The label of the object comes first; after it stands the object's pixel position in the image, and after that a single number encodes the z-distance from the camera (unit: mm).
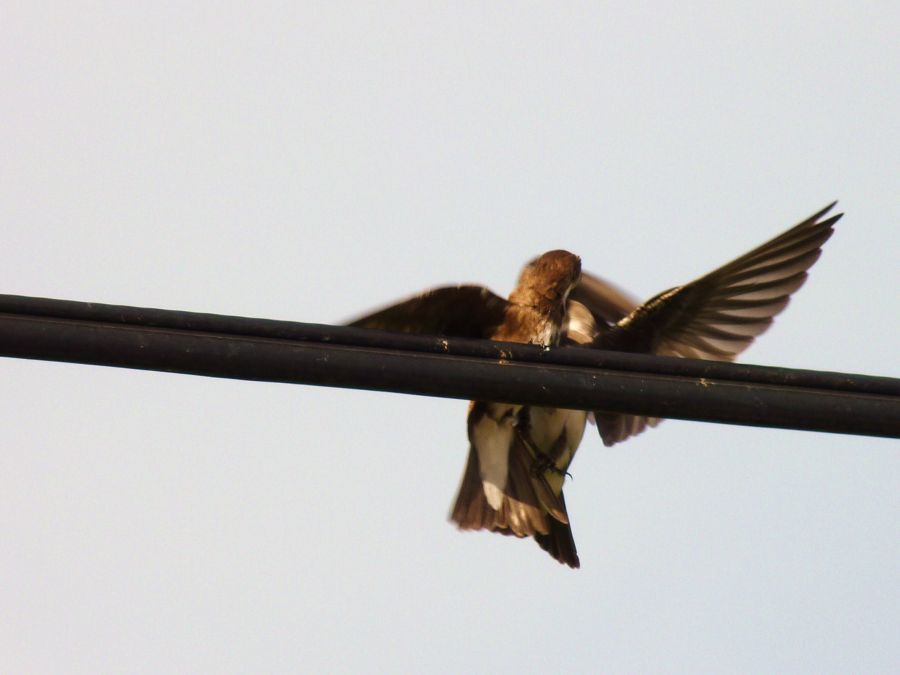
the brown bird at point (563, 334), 12820
